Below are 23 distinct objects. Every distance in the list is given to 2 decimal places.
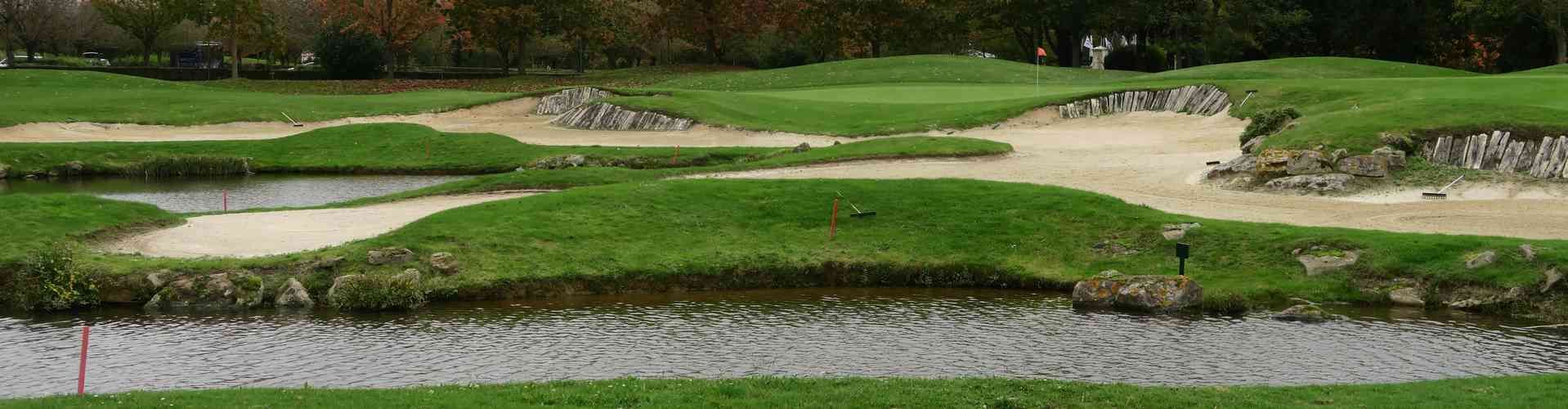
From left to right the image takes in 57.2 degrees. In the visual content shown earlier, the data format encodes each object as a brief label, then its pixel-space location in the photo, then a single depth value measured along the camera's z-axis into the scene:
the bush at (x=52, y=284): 26.98
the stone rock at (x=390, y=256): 29.12
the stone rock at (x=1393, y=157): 38.19
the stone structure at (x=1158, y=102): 58.88
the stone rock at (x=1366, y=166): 37.88
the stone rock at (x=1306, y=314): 26.52
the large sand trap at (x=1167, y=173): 33.09
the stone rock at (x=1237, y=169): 39.88
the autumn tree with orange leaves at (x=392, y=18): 91.69
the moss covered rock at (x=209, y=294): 27.23
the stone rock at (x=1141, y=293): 27.61
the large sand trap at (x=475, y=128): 58.09
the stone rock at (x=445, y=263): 29.28
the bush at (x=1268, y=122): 44.94
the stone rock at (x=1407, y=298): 27.72
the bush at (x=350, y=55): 91.75
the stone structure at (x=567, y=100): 70.00
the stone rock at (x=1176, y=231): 31.77
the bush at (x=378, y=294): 27.31
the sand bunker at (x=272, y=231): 30.64
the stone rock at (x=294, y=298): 27.47
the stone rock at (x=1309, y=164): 38.41
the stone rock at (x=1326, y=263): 29.19
